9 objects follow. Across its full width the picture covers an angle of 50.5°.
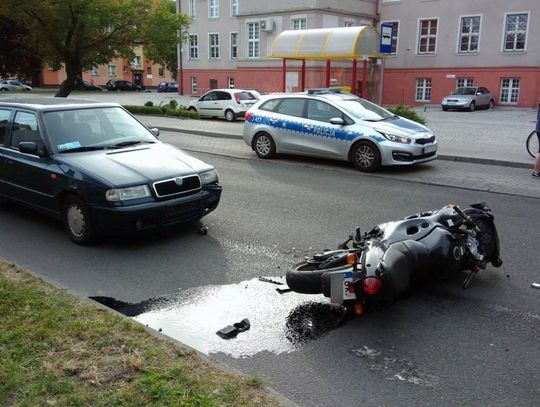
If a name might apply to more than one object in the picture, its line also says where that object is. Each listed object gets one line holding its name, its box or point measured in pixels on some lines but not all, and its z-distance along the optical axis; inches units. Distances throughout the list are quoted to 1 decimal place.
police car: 460.1
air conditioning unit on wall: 1642.5
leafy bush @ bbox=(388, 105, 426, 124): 740.0
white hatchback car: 1002.7
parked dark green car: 248.7
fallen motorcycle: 170.4
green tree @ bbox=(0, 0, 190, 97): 1024.5
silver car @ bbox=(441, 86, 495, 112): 1343.5
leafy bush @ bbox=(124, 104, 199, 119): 1002.9
